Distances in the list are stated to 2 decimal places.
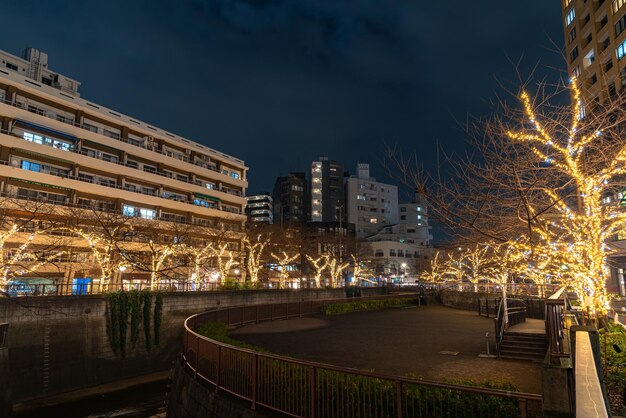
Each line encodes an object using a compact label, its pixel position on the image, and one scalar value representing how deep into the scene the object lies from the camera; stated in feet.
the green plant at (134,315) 75.00
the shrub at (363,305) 96.17
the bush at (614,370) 26.94
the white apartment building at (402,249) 261.03
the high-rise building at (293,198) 320.29
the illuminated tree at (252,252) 136.87
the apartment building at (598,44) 121.39
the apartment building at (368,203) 313.73
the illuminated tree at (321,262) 221.58
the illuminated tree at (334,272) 171.66
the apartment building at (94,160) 116.26
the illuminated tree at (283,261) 146.61
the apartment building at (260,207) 369.50
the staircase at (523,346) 43.09
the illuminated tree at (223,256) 132.36
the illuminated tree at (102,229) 90.68
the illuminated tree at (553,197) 31.09
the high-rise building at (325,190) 323.16
